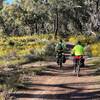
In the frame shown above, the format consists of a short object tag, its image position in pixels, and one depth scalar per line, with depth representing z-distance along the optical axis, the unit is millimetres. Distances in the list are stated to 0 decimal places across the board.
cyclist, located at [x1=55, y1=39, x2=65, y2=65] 23391
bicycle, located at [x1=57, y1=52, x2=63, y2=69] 23906
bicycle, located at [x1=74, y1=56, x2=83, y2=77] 20047
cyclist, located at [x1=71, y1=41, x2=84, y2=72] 19719
